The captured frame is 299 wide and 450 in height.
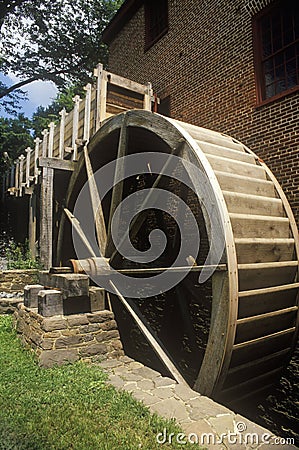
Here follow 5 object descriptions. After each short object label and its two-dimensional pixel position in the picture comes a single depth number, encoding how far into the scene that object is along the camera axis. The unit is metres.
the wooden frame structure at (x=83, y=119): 5.70
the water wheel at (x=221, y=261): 3.21
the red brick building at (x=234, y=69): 4.90
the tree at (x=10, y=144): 13.09
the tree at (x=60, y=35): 15.09
